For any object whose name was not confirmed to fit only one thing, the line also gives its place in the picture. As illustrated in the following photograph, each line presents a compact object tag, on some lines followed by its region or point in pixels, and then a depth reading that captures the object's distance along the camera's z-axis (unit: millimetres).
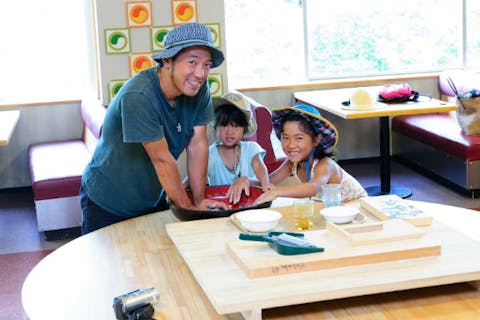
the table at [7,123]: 5273
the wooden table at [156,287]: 2021
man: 2768
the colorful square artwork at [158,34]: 6215
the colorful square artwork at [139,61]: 6246
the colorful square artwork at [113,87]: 6285
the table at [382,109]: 5711
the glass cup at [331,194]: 2719
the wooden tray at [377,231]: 2227
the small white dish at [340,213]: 2461
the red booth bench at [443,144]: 5957
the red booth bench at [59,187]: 5391
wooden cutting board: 2080
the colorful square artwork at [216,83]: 6391
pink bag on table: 5980
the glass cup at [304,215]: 2549
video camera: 2010
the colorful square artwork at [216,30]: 6309
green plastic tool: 2143
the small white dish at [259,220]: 2475
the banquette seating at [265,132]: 5633
